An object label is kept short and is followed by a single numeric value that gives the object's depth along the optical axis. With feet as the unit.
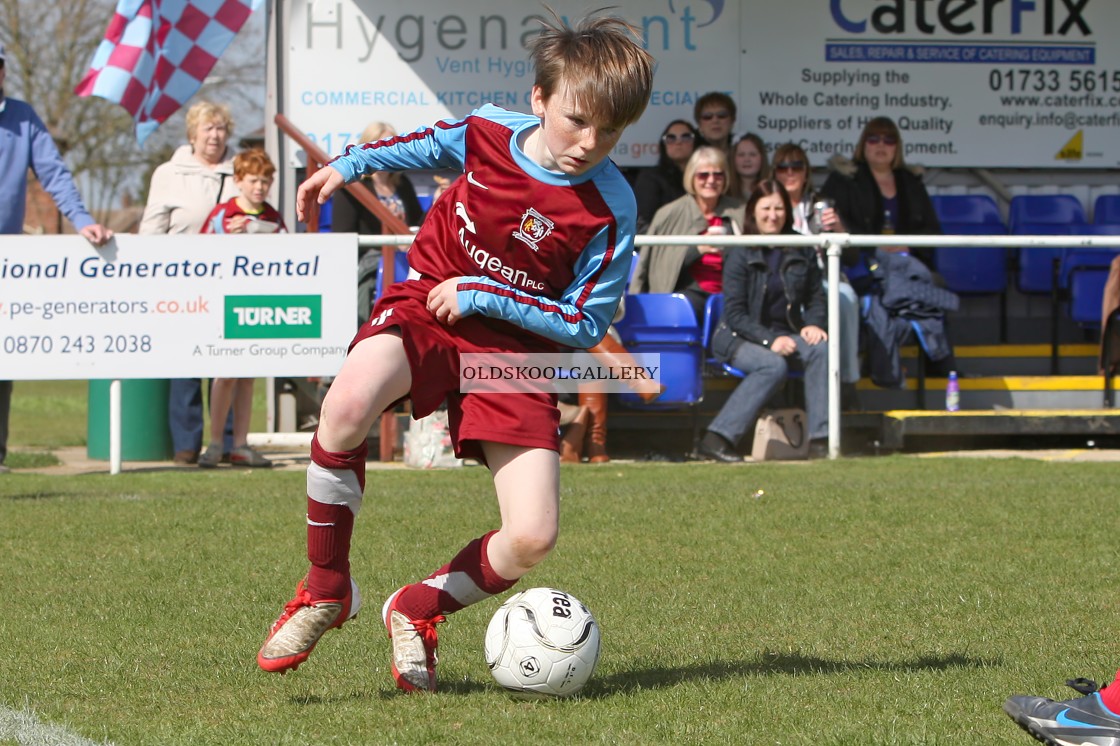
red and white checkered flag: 41.06
